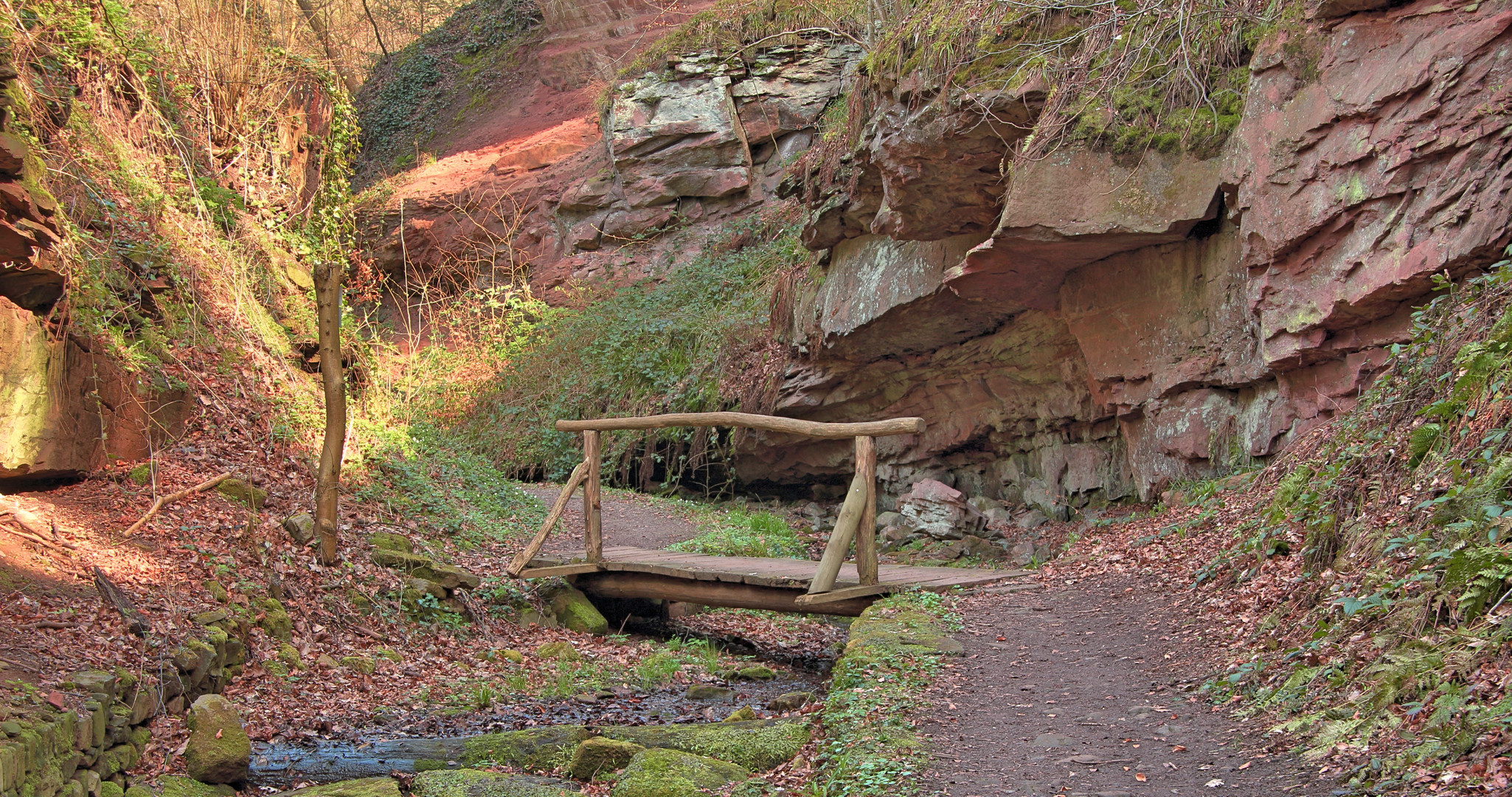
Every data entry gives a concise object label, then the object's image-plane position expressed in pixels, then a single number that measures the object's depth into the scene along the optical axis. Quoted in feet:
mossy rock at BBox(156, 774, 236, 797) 15.55
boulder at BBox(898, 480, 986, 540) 36.65
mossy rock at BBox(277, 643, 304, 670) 21.53
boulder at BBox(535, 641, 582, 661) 25.88
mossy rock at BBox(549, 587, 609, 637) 29.32
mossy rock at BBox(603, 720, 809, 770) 16.66
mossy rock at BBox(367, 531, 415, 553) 27.84
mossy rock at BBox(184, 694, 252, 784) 16.22
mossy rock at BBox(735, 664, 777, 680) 25.66
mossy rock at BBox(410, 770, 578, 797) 15.92
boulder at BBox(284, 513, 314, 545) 24.86
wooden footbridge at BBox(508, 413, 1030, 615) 22.65
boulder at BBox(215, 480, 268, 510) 24.80
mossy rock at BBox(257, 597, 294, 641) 22.08
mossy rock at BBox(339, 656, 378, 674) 22.40
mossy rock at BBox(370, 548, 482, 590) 27.22
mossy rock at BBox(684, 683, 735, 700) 23.44
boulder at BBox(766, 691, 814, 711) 21.48
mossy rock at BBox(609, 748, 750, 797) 15.19
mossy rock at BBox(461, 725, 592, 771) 18.07
